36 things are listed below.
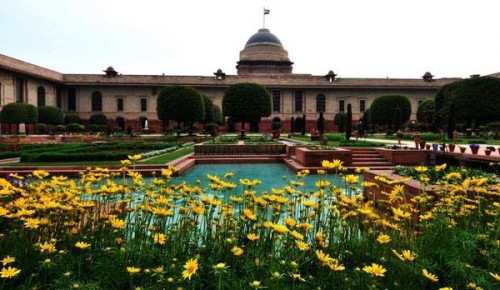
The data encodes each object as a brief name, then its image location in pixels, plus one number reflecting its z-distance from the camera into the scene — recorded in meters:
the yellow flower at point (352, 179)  2.71
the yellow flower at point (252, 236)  2.18
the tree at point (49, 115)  30.75
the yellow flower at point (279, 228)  1.97
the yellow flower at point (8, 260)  1.88
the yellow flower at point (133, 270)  1.80
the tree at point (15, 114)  24.95
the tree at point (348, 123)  18.23
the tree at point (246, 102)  23.62
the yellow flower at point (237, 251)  2.00
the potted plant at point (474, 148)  9.23
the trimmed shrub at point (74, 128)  30.71
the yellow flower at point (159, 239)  2.06
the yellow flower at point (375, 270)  1.72
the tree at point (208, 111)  31.12
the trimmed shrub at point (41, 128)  28.25
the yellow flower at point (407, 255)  1.86
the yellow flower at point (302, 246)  1.99
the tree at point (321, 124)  24.00
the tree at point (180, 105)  24.12
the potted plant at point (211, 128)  27.04
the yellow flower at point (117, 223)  2.32
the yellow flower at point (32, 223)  2.13
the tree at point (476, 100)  24.70
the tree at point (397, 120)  26.95
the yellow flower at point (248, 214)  2.30
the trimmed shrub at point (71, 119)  36.44
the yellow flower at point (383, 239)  2.12
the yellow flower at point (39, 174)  2.90
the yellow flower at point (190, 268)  1.64
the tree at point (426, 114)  30.21
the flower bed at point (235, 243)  2.23
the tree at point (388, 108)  29.75
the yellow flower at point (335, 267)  1.82
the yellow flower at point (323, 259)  1.86
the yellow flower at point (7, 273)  1.74
